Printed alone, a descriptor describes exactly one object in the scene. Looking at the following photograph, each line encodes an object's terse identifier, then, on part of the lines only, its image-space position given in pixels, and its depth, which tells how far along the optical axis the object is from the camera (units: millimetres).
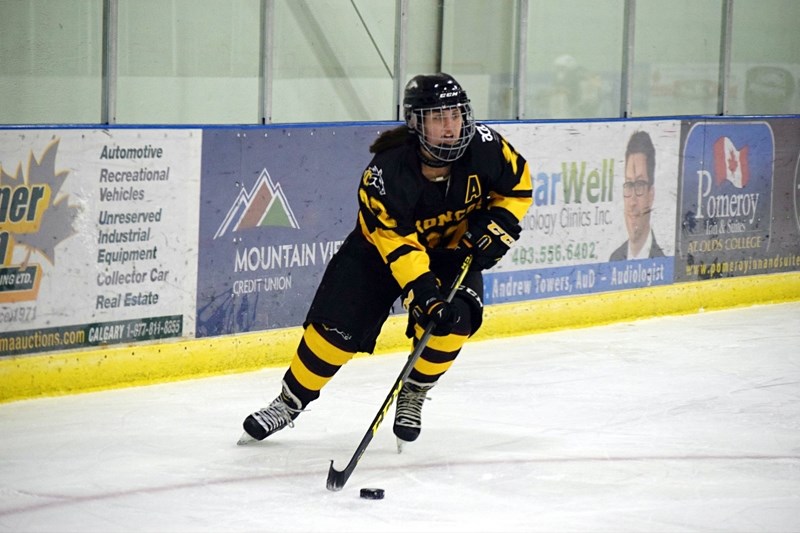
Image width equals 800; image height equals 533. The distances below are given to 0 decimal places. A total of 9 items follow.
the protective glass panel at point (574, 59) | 14055
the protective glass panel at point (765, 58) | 15844
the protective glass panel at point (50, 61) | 9969
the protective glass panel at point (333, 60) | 11930
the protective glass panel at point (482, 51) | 13383
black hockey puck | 7523
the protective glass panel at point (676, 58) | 14922
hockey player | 7922
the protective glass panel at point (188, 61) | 10742
